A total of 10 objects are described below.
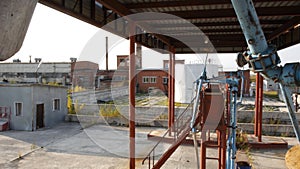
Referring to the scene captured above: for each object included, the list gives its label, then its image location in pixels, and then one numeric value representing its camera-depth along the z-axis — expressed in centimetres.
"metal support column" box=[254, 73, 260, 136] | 921
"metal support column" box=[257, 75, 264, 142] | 918
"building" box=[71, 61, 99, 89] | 2624
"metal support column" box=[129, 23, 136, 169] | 552
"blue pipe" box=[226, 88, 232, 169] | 509
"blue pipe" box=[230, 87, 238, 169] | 502
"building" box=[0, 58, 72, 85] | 2842
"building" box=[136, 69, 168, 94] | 2847
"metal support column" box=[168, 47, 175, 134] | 999
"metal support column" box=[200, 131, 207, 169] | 498
